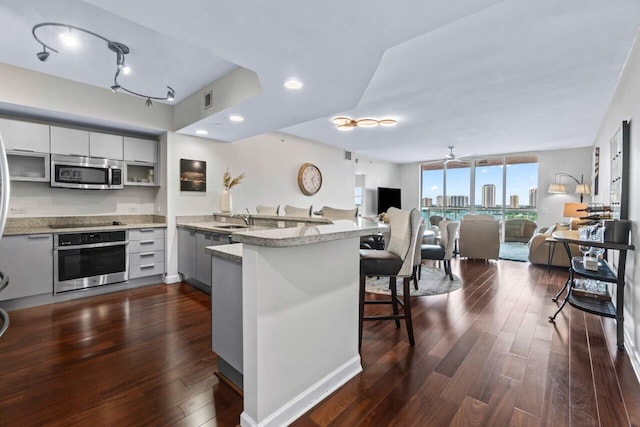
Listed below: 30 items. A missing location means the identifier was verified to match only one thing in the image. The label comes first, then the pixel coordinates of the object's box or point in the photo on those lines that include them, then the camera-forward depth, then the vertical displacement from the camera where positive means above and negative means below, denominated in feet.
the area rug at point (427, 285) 12.94 -3.70
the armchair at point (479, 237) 18.74 -1.99
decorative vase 15.74 +0.21
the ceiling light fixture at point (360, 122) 15.61 +4.48
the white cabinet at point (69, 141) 12.03 +2.62
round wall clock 20.59 +1.90
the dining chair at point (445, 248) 14.47 -2.06
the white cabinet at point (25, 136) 11.00 +2.62
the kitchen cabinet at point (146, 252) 13.47 -2.19
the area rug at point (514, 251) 20.61 -3.53
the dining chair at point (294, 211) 12.77 -0.25
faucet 13.60 -0.55
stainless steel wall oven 11.60 -2.27
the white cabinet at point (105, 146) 13.01 +2.64
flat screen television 30.27 +0.81
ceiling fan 24.87 +4.67
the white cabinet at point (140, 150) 14.02 +2.65
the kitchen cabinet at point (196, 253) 12.55 -2.21
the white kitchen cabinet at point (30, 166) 11.62 +1.53
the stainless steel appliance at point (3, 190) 2.47 +0.12
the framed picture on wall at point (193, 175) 14.96 +1.53
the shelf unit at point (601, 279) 7.93 -2.00
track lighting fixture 7.92 +4.73
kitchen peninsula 4.99 -2.03
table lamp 18.83 -0.17
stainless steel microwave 12.16 +1.37
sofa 16.76 -2.57
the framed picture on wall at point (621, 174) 9.10 +1.09
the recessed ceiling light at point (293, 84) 8.73 +3.64
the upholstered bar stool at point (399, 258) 7.83 -1.37
